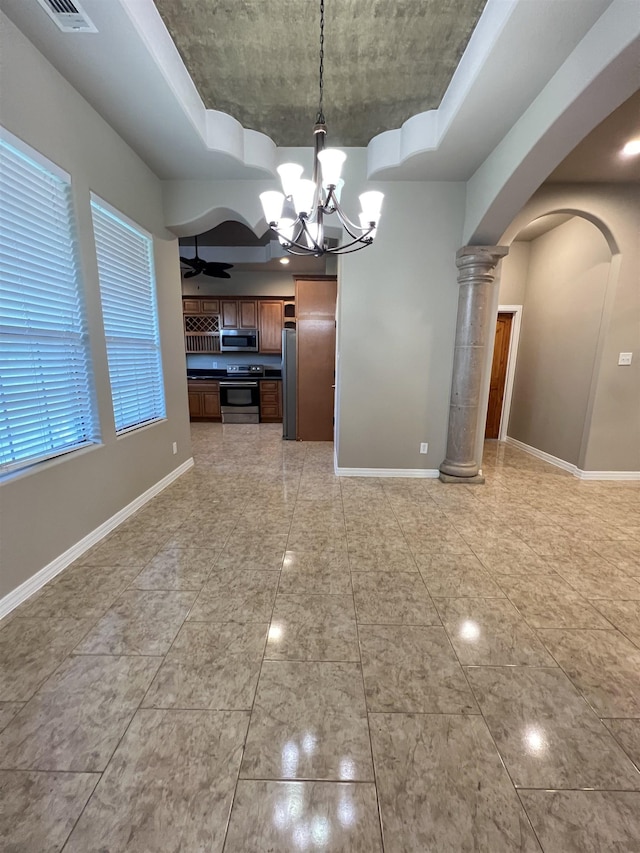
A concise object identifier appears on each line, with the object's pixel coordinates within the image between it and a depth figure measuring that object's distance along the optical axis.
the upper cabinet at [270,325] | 6.27
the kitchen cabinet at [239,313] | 6.27
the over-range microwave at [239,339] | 6.30
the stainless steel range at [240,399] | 6.22
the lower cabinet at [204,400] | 6.31
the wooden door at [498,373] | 5.06
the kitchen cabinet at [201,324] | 6.30
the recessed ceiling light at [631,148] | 2.49
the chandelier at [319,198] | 1.78
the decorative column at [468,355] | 3.06
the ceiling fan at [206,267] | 4.67
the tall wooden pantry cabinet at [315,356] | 4.69
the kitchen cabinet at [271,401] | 6.33
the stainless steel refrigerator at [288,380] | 5.09
